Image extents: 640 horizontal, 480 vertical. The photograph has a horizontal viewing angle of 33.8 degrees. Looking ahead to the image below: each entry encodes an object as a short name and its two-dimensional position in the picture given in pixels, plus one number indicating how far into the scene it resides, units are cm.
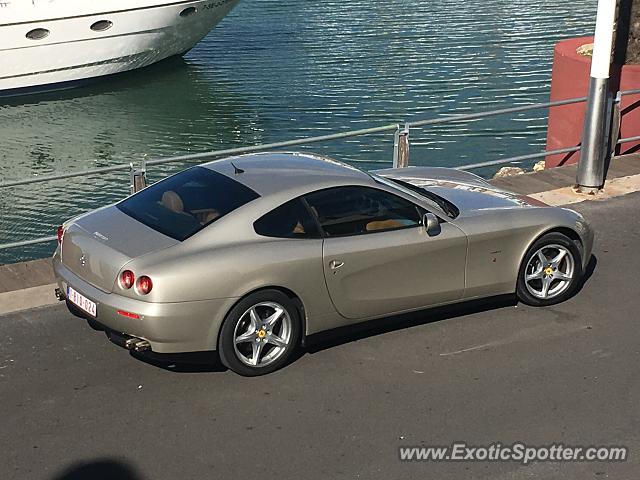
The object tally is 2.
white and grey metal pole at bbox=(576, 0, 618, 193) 1138
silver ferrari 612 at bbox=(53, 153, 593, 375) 699
